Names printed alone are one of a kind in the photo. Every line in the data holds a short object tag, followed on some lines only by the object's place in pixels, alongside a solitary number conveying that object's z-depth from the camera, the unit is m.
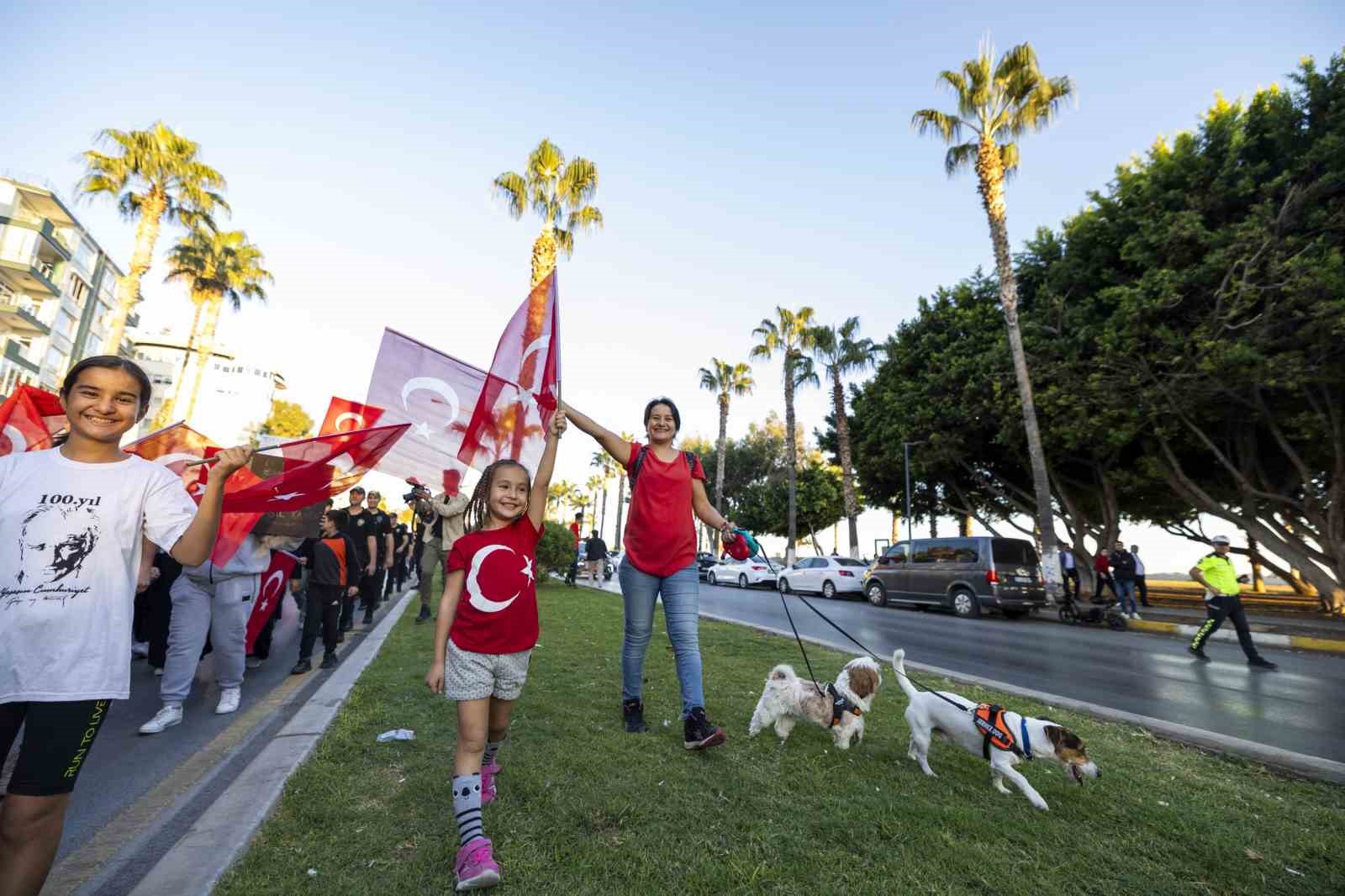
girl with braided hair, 2.64
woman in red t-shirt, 4.09
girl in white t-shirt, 1.80
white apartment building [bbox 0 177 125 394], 34.41
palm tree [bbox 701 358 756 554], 41.06
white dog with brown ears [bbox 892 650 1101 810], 3.36
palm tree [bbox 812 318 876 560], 28.97
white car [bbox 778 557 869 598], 23.09
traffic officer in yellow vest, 9.05
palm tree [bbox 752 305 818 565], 32.88
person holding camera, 5.59
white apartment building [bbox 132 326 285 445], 71.81
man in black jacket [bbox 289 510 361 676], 6.63
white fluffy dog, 4.13
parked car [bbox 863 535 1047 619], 16.20
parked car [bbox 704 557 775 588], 28.73
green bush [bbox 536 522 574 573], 19.08
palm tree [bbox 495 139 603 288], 20.91
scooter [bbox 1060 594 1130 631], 14.72
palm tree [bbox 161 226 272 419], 30.95
